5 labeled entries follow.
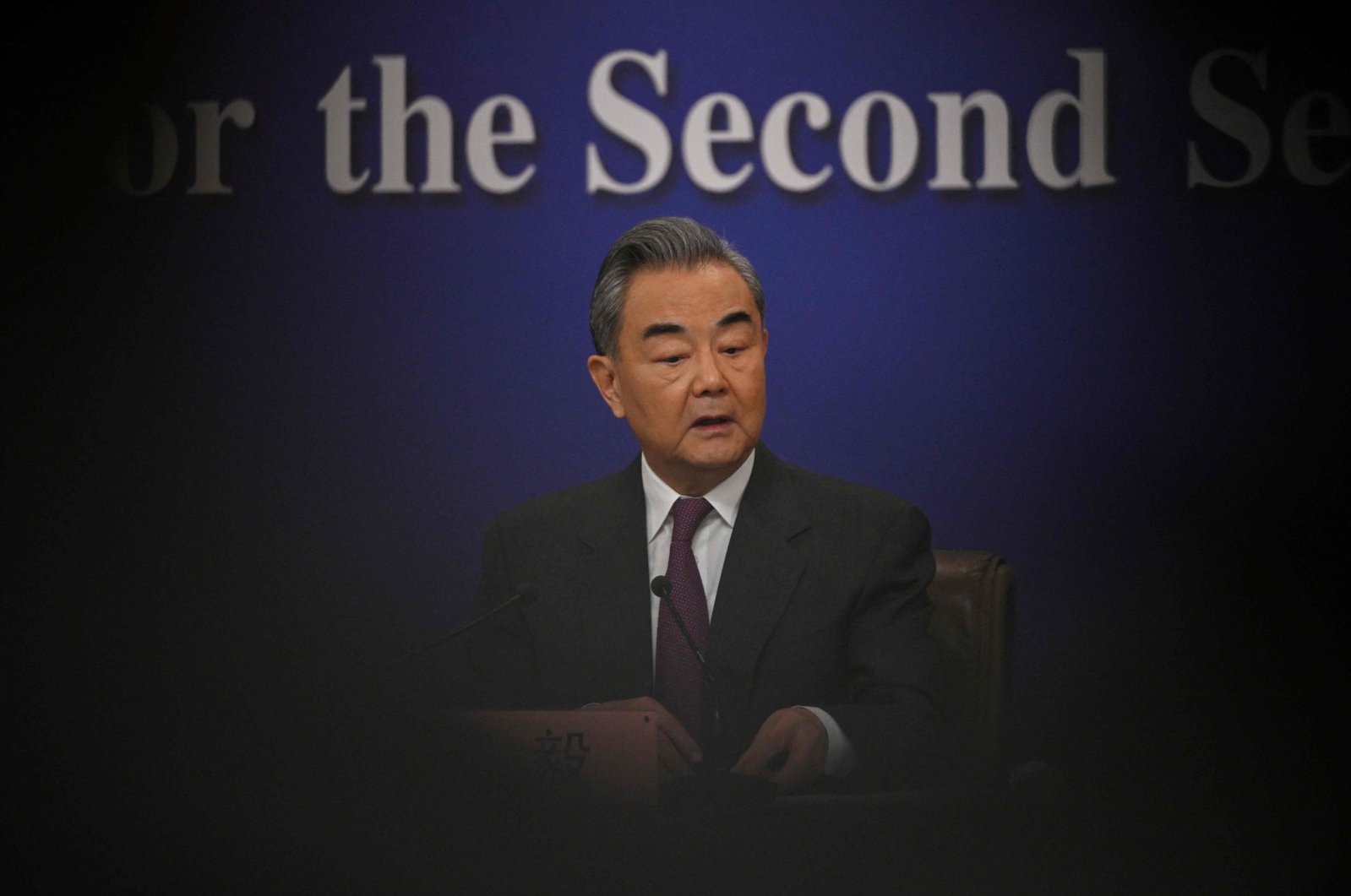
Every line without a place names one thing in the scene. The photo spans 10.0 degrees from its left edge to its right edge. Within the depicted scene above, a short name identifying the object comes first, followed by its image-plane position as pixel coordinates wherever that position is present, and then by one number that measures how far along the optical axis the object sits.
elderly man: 7.66
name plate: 7.31
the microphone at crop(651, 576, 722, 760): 7.42
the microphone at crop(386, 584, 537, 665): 7.47
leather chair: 7.80
